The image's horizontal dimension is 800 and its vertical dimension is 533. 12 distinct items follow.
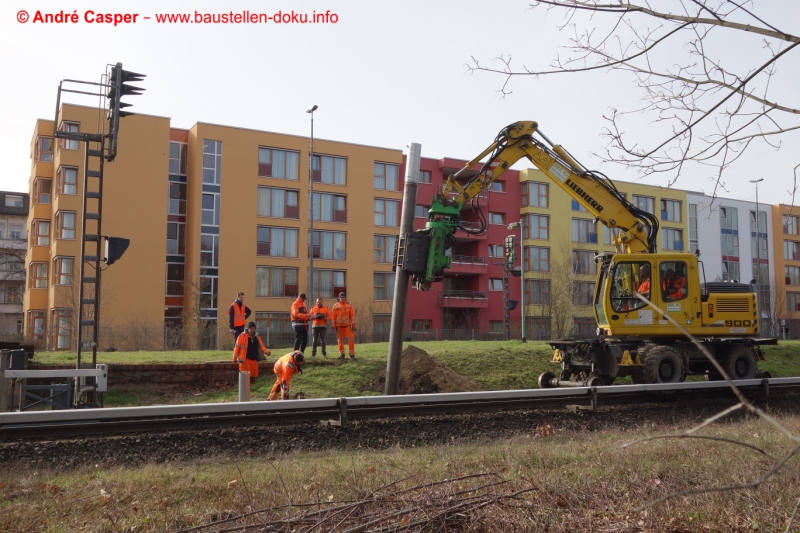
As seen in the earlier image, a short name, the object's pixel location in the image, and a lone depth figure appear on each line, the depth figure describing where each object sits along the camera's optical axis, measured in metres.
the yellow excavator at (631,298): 15.16
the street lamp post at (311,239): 42.22
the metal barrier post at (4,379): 10.65
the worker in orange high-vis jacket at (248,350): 14.89
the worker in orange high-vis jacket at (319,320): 19.16
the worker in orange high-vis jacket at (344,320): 19.25
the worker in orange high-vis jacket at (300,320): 18.58
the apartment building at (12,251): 67.00
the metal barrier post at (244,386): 12.77
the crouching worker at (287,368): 12.88
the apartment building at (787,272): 68.75
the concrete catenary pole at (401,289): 13.20
